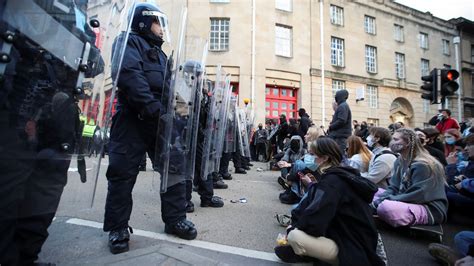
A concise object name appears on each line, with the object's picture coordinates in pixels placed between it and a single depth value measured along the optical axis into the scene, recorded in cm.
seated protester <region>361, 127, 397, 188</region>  395
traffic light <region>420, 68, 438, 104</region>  638
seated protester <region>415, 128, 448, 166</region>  451
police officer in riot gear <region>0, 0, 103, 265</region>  133
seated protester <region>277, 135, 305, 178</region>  584
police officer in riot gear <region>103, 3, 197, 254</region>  239
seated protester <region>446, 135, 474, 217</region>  353
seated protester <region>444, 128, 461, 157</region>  564
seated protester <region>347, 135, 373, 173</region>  435
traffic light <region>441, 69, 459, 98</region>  629
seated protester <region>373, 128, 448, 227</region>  305
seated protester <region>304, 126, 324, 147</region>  515
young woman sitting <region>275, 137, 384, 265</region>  210
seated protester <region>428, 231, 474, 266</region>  234
